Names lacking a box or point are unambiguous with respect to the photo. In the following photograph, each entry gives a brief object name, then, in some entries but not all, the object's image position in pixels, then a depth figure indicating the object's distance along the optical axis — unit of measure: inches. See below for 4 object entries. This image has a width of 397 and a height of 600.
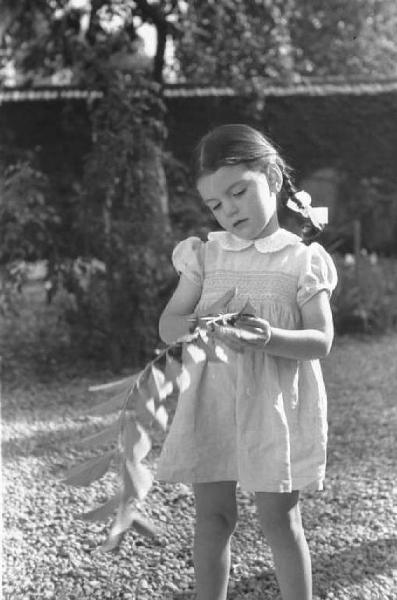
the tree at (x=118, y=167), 222.2
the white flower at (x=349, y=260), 313.7
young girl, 79.0
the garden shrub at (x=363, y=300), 286.8
